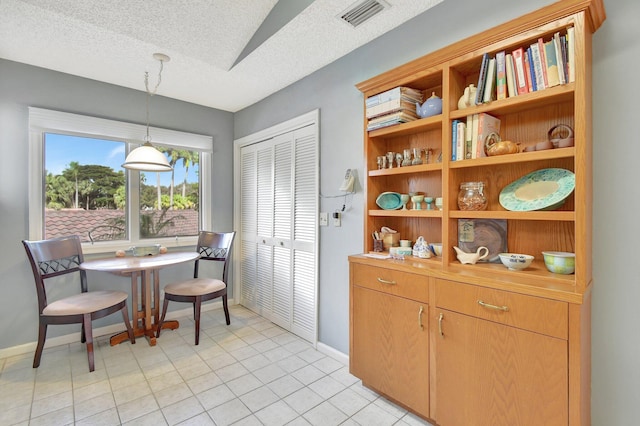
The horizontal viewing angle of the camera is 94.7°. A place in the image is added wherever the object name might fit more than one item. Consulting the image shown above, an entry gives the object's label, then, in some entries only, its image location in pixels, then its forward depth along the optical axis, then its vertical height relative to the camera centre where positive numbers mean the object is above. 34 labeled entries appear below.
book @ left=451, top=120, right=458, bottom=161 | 1.67 +0.40
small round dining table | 2.53 -0.73
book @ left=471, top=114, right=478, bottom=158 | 1.60 +0.41
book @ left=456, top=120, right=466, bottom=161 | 1.64 +0.39
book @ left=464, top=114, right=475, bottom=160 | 1.63 +0.41
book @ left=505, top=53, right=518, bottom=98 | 1.47 +0.68
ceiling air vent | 1.81 +1.29
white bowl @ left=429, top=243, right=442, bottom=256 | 1.89 -0.23
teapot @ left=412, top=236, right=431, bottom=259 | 1.86 -0.24
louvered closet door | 2.83 -0.19
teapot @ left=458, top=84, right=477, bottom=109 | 1.63 +0.64
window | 2.75 +0.28
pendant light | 2.52 +0.46
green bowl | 1.34 -0.23
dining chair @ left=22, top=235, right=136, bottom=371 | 2.27 -0.73
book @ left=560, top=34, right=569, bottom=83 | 1.30 +0.69
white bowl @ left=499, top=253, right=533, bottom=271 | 1.44 -0.24
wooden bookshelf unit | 1.23 -0.35
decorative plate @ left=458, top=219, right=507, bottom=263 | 1.67 -0.14
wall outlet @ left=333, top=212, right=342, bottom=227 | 2.50 -0.05
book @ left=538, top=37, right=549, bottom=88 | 1.36 +0.71
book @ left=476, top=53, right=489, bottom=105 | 1.54 +0.71
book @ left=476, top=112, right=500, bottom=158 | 1.58 +0.44
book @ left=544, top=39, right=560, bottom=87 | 1.33 +0.67
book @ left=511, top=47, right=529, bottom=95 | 1.43 +0.69
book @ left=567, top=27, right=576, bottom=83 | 1.26 +0.69
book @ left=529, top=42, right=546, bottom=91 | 1.38 +0.69
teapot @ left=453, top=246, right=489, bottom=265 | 1.63 -0.24
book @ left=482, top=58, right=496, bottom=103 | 1.54 +0.68
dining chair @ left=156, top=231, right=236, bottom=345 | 2.80 -0.74
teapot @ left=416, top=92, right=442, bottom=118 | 1.80 +0.65
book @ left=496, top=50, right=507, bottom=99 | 1.50 +0.70
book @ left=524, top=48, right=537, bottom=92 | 1.41 +0.67
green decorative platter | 1.40 +0.11
